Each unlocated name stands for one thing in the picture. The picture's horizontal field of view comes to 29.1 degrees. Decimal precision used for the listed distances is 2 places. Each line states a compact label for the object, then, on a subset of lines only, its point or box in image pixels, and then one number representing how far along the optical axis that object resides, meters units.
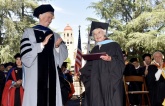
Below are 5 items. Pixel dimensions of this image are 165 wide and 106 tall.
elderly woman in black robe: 5.83
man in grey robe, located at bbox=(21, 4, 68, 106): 4.45
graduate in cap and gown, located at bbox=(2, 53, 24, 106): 7.59
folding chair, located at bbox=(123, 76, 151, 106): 8.39
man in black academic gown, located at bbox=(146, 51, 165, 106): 8.48
